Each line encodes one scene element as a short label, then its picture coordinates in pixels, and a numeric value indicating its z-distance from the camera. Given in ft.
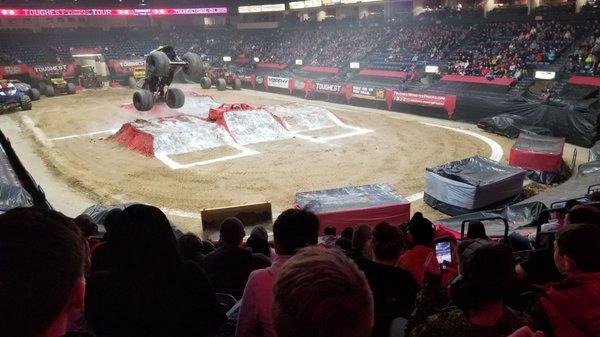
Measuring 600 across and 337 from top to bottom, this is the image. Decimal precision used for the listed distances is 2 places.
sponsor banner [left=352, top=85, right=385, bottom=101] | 92.22
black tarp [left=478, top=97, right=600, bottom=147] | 58.03
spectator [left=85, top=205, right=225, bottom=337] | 7.25
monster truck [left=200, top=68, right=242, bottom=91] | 121.90
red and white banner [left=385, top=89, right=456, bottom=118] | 79.00
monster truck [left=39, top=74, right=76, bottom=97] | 114.94
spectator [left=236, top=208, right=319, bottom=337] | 7.87
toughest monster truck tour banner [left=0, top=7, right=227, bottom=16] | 138.25
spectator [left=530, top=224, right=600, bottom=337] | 7.93
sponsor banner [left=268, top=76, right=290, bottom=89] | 116.26
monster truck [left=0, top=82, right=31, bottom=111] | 86.02
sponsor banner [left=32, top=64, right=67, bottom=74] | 123.34
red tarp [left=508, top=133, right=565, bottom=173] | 45.16
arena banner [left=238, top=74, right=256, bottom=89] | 127.75
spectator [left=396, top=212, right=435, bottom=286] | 14.11
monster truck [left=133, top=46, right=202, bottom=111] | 57.31
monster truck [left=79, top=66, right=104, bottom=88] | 128.88
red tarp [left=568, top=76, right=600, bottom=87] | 73.46
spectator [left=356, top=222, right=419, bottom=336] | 9.22
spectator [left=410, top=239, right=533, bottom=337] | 7.09
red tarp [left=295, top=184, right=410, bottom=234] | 33.04
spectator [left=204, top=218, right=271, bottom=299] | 12.82
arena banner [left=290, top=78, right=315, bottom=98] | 108.99
